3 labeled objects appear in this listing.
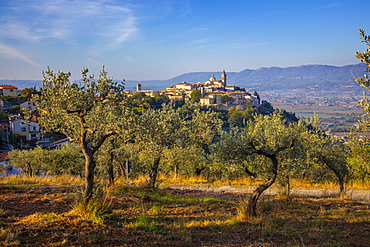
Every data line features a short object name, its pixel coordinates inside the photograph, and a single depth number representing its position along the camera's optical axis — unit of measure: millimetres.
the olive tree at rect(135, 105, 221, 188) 9555
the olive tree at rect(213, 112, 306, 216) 9656
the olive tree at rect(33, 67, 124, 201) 8984
